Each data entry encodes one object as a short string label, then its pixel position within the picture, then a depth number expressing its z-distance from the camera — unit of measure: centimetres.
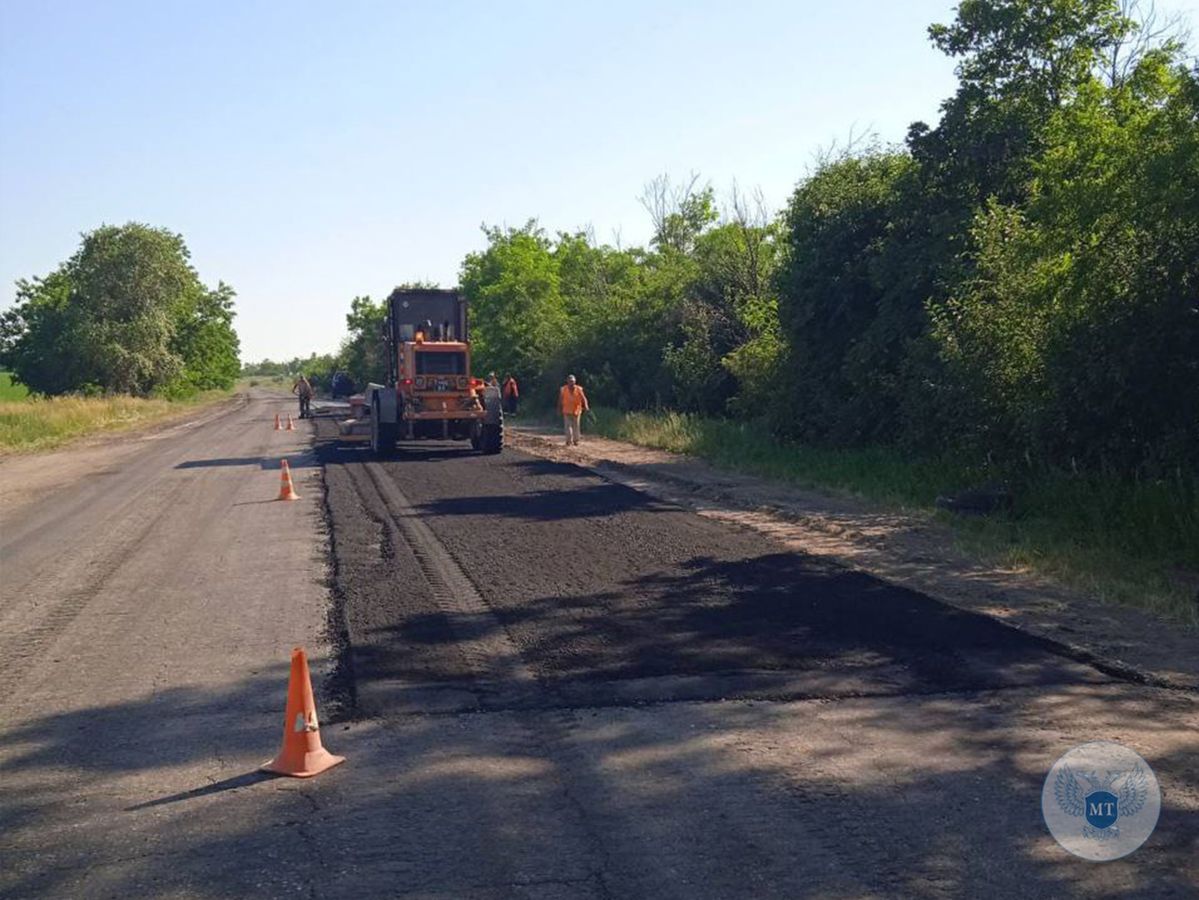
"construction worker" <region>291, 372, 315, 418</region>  5095
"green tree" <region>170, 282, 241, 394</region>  8269
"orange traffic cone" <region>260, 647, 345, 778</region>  584
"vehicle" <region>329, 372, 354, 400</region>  6725
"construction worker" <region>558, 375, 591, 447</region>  2914
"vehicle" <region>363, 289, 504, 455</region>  2641
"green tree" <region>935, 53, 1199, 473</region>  1245
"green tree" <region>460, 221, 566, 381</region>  5309
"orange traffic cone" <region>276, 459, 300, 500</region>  1850
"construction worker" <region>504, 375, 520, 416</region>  4450
